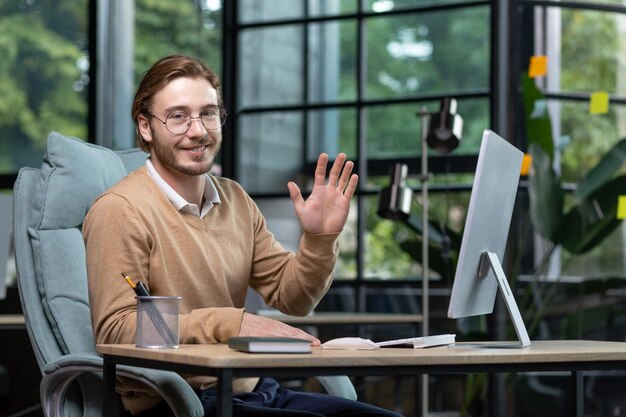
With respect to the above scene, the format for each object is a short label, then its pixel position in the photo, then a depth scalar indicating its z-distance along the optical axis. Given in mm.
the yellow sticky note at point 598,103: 4414
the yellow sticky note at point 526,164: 4391
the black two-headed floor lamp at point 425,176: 4145
